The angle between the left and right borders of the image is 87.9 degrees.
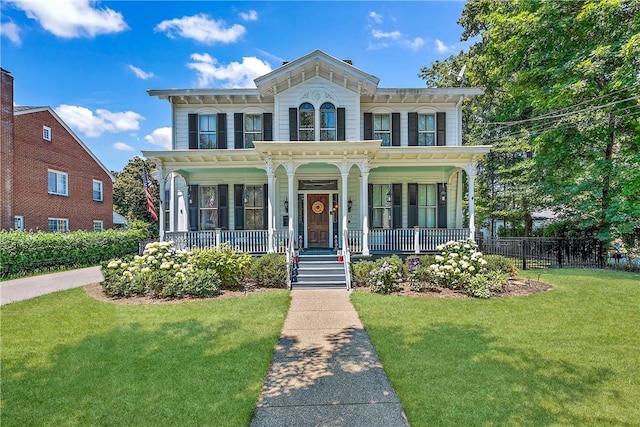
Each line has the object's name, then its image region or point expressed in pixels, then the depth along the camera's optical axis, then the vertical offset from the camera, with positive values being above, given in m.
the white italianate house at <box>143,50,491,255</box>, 12.30 +1.95
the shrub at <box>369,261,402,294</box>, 9.09 -1.83
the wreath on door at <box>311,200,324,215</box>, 13.62 +0.33
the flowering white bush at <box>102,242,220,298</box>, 8.72 -1.70
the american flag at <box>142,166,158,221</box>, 16.06 +0.96
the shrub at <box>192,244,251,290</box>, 9.55 -1.44
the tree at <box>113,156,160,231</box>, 32.69 +2.20
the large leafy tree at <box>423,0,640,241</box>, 11.77 +4.47
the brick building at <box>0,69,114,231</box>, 16.39 +2.35
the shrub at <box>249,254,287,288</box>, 9.89 -1.74
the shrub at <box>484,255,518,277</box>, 10.27 -1.64
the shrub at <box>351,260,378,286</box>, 9.98 -1.79
